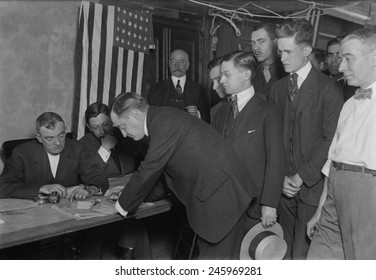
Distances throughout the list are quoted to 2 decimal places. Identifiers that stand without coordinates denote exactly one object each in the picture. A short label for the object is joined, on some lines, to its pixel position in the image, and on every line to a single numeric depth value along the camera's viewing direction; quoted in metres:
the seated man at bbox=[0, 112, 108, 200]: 3.35
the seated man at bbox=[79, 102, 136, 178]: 4.30
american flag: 5.28
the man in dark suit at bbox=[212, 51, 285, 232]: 3.17
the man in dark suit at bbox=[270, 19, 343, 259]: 3.21
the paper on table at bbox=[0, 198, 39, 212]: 3.02
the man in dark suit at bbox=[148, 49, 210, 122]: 5.58
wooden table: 2.50
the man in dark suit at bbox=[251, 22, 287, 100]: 4.23
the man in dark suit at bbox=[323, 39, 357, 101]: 4.95
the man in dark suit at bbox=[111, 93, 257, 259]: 2.72
